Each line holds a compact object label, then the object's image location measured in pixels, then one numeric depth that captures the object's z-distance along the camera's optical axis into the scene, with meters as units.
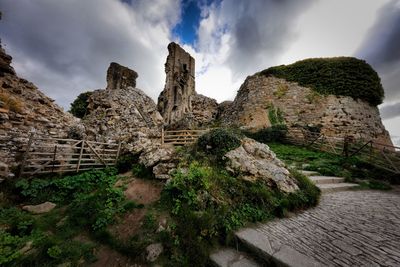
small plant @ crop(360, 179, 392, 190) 6.36
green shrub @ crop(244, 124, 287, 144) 13.41
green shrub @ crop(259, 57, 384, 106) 14.55
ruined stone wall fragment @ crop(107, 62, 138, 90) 20.02
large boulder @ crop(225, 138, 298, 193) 4.82
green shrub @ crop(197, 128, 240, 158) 5.80
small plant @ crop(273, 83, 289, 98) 16.05
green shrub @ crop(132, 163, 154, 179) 5.88
